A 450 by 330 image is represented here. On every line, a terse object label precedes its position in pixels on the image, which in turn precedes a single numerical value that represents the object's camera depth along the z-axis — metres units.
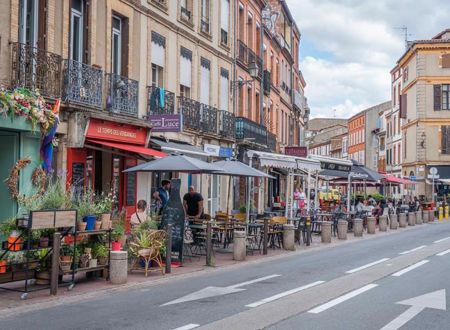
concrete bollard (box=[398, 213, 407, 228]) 31.05
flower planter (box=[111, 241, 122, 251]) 11.55
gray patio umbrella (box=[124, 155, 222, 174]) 14.46
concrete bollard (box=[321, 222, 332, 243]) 20.70
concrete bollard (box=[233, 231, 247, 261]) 15.19
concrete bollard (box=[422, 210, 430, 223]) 36.64
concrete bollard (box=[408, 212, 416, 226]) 32.76
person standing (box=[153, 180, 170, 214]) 18.53
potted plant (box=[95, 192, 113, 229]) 11.33
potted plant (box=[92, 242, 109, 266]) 11.34
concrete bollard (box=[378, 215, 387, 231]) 27.78
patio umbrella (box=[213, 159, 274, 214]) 17.28
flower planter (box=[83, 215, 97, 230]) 11.02
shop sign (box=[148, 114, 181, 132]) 19.00
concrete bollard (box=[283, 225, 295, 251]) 17.98
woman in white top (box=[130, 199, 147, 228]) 13.32
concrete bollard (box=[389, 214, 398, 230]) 29.31
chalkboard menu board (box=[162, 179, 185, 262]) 13.66
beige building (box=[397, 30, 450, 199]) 54.19
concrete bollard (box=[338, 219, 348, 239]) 22.28
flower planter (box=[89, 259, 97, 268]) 11.13
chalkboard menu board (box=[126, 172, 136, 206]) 19.45
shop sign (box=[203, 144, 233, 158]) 23.11
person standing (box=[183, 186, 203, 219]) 17.78
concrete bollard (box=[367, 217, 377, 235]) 25.79
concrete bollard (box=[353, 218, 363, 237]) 23.89
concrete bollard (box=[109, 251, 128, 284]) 11.11
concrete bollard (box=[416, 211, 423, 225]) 34.88
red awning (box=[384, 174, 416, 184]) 32.40
